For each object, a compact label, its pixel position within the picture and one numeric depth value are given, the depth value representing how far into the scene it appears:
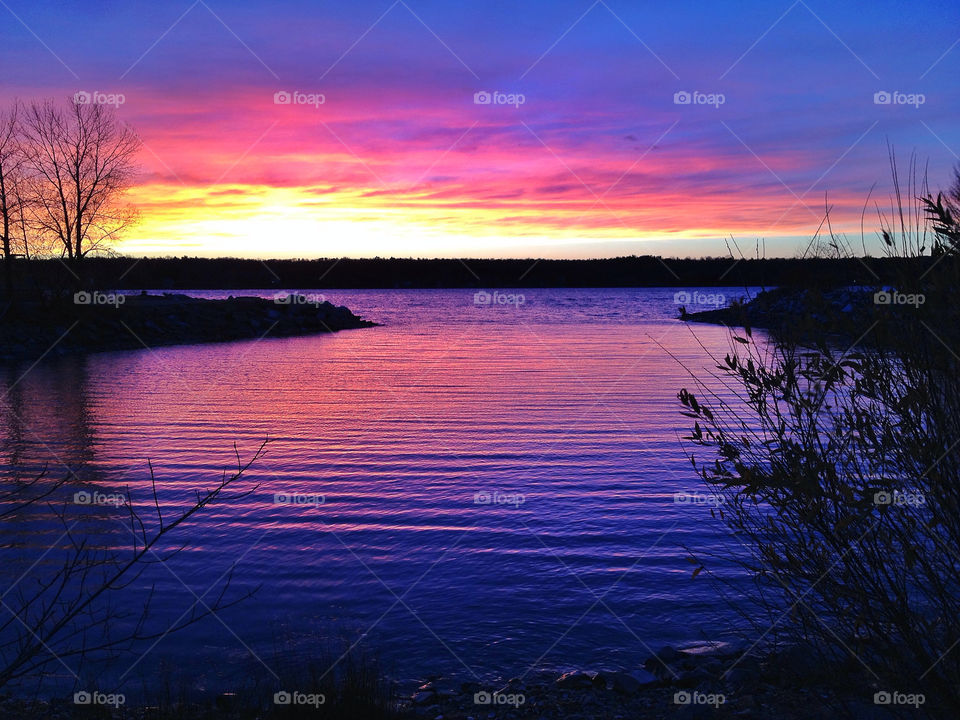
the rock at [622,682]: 5.79
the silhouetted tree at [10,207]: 33.12
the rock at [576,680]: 5.96
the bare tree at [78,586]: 6.64
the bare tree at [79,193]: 40.81
